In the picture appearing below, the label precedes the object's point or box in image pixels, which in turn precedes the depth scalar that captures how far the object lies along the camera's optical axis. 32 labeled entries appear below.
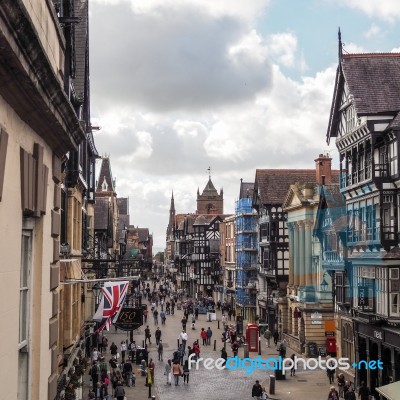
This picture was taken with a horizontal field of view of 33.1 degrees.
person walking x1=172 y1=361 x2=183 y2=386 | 33.53
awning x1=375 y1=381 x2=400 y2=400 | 20.35
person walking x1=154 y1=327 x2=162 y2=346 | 44.96
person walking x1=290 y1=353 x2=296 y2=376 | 36.84
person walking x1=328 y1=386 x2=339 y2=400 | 26.83
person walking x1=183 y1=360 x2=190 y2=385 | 34.28
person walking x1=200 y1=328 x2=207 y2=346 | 47.82
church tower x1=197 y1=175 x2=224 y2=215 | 146.62
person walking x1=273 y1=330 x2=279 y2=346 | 49.25
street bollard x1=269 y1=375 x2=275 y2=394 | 31.51
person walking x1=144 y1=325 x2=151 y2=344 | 46.53
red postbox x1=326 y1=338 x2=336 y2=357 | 39.19
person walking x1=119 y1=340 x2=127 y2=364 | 38.69
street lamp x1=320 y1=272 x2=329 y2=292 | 44.53
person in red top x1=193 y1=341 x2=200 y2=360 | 40.27
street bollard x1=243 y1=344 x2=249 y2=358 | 41.44
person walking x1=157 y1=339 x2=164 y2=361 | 41.05
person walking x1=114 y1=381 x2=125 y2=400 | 27.38
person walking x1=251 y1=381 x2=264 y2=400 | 28.23
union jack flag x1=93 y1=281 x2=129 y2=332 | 19.09
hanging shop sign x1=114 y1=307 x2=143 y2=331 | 30.44
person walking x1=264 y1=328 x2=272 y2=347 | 48.03
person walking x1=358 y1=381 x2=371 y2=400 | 29.47
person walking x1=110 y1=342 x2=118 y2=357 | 38.72
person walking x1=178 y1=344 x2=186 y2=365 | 38.02
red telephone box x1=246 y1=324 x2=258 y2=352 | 41.51
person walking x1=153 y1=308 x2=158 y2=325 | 57.28
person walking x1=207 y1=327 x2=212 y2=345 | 48.00
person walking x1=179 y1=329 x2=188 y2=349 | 42.69
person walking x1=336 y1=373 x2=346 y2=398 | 30.21
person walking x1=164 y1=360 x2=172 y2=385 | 33.72
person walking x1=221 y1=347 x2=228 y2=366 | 38.76
